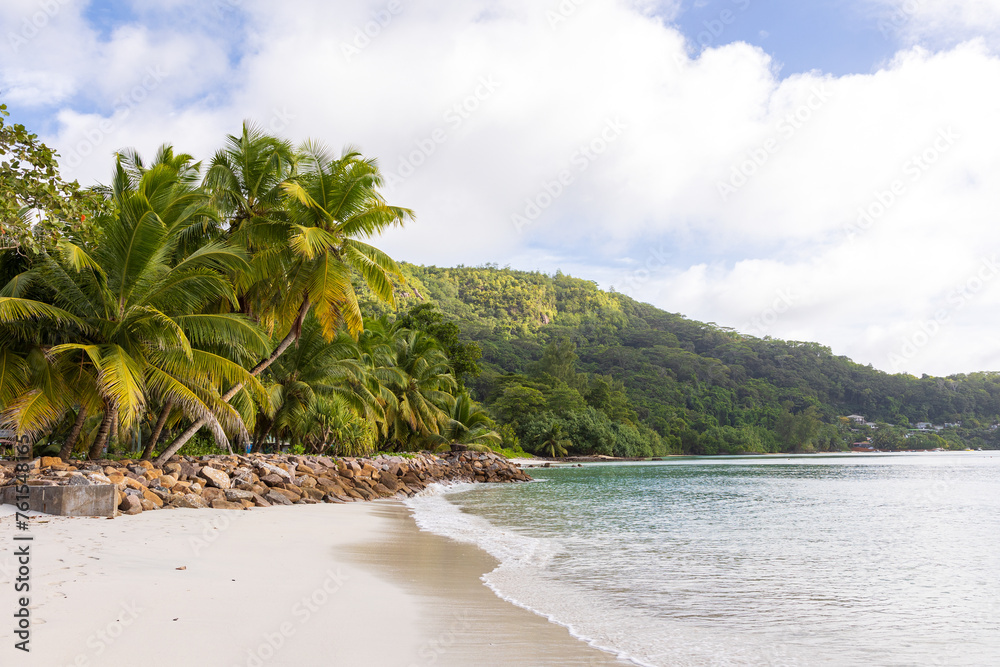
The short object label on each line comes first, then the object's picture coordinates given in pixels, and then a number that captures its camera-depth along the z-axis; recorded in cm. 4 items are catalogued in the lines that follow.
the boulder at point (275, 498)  1509
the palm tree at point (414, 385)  3250
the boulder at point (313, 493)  1697
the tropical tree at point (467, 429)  4031
